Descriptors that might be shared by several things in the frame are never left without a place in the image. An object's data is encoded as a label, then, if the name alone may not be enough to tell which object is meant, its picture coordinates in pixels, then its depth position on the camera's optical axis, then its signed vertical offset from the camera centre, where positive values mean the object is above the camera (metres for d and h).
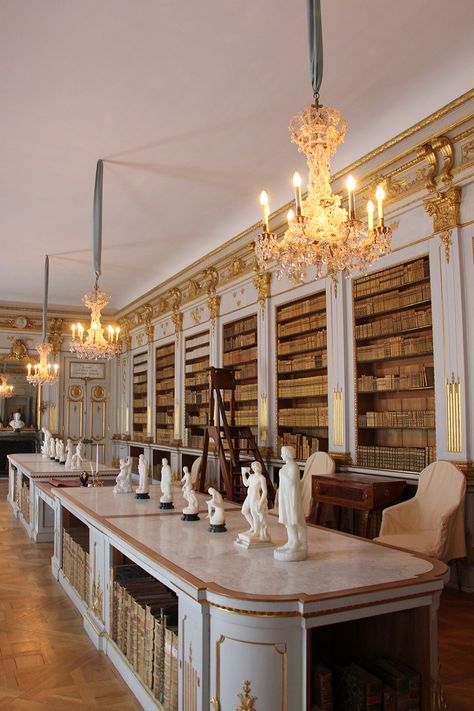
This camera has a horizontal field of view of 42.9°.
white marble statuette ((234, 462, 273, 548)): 2.90 -0.53
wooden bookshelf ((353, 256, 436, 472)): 5.61 +0.38
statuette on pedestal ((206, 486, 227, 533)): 3.31 -0.61
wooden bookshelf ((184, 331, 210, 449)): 10.12 +0.33
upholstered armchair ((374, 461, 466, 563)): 4.52 -0.90
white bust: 13.84 -0.32
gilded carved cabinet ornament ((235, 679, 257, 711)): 2.04 -0.99
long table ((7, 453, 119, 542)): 6.86 -1.06
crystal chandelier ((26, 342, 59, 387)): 10.23 +0.66
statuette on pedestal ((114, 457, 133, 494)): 5.04 -0.62
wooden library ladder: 7.18 -0.51
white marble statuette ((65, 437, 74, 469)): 7.99 -0.67
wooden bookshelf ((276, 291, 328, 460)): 7.06 +0.39
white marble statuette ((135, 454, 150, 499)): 4.64 -0.59
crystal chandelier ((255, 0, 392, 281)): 3.64 +1.11
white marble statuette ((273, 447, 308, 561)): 2.64 -0.47
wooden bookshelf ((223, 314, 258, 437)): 8.54 +0.65
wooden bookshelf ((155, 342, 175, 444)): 11.74 +0.29
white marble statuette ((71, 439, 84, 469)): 7.91 -0.71
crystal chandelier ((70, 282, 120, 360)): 7.20 +0.83
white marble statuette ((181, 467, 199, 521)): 3.68 -0.58
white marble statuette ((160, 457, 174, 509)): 4.16 -0.58
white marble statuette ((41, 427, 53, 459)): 9.90 -0.66
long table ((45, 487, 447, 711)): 2.06 -0.74
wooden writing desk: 5.23 -0.78
